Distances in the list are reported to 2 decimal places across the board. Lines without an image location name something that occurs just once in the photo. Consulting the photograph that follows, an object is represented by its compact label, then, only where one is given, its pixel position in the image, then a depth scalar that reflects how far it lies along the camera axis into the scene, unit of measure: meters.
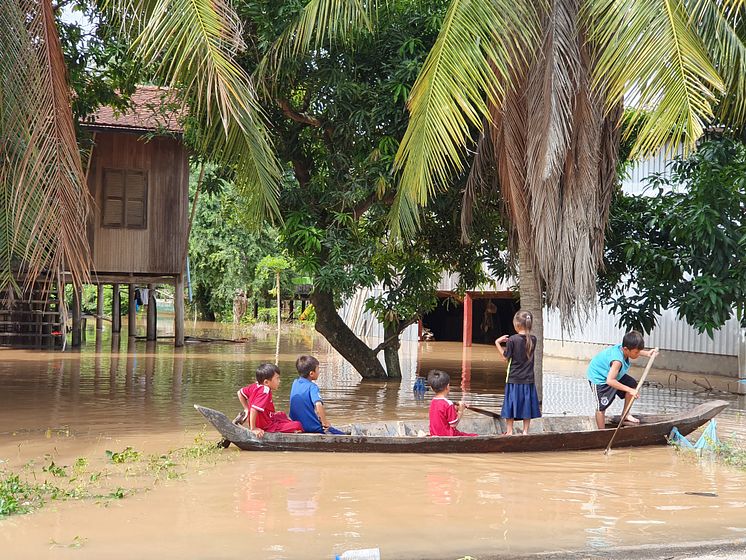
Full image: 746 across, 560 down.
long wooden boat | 8.84
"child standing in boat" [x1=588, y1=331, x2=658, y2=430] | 9.42
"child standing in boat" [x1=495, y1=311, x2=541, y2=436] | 9.57
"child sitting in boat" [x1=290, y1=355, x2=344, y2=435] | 9.28
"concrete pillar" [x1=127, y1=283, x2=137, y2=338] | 27.77
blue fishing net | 9.78
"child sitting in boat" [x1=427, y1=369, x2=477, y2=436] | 9.33
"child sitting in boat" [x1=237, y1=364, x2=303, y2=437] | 8.99
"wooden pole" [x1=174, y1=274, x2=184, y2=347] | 23.02
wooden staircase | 24.09
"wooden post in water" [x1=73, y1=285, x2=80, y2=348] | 24.22
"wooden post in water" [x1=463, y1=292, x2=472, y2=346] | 28.02
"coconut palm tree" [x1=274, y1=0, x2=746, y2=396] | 8.50
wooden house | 21.02
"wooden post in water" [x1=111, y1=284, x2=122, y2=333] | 28.79
